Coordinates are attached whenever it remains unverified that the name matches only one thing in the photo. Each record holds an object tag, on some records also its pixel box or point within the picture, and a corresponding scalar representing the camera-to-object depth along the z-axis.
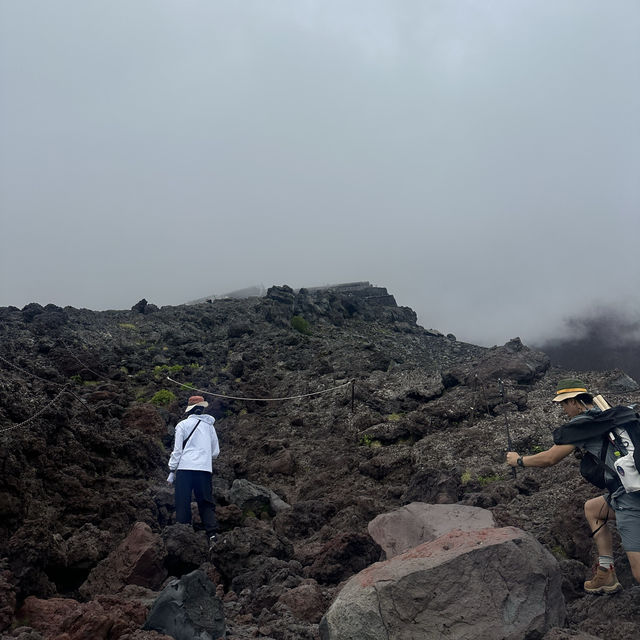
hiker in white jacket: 7.16
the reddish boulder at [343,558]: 5.76
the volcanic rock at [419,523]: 5.45
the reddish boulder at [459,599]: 3.75
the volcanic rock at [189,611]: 3.85
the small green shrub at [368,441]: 12.20
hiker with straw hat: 4.08
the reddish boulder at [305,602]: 4.61
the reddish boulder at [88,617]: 3.73
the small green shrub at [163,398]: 16.34
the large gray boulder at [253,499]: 8.24
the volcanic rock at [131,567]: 5.57
